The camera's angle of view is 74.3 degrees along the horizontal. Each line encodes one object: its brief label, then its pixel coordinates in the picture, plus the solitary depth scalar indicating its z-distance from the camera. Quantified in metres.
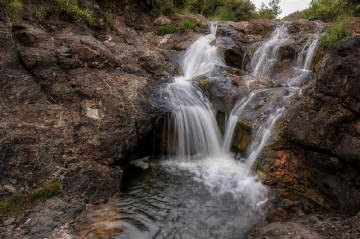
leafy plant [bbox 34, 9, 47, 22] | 7.55
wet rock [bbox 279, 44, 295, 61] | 10.12
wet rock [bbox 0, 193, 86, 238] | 3.62
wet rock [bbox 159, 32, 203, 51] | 11.51
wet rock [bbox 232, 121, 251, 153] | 6.54
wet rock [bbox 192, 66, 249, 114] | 7.58
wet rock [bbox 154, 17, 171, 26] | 13.11
